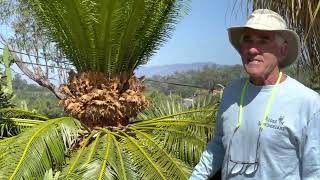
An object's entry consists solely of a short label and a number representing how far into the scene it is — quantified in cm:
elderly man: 145
